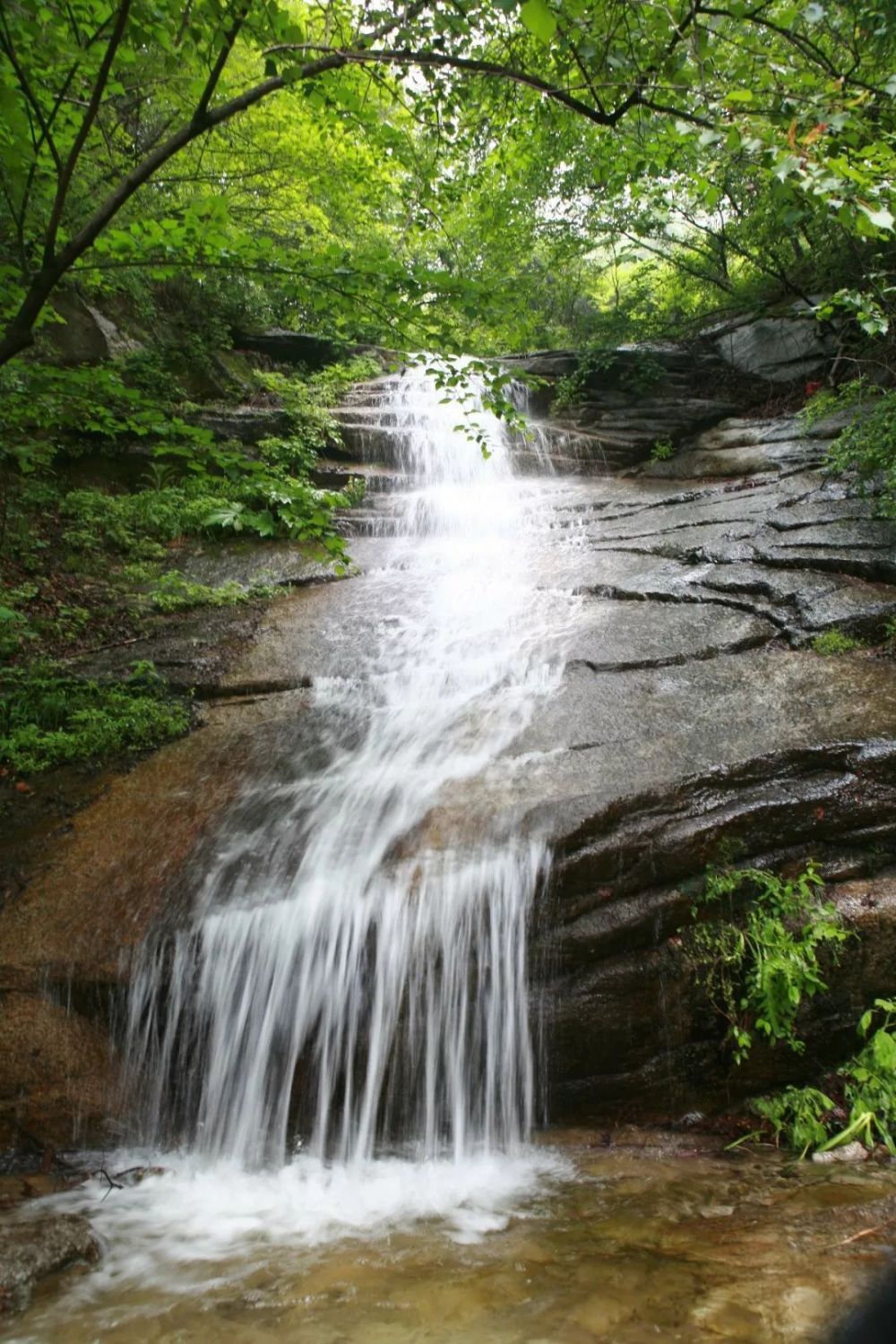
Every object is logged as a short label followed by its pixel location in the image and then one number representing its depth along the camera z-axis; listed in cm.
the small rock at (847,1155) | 317
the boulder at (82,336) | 959
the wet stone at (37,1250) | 246
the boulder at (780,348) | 1134
